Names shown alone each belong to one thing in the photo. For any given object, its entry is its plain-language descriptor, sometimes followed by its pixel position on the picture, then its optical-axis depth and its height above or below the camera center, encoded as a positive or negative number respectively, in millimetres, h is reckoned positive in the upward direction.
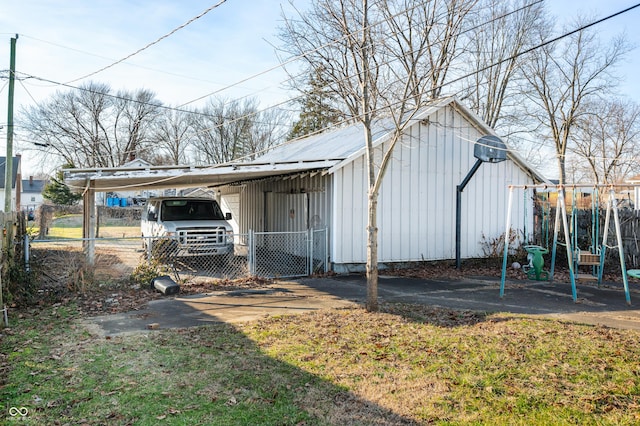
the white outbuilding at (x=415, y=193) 11984 +1037
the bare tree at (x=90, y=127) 42656 +9867
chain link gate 11430 -829
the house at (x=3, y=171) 35725 +4601
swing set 8541 -611
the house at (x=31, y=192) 68750 +5507
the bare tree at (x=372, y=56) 7434 +3158
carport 10289 +1287
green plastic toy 11016 -819
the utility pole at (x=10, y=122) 14164 +3356
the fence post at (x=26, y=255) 8266 -500
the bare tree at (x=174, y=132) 44594 +9622
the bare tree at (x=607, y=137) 27127 +5817
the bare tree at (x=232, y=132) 41781 +9085
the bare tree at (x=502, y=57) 24484 +9818
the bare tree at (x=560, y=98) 26047 +7675
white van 11789 +118
